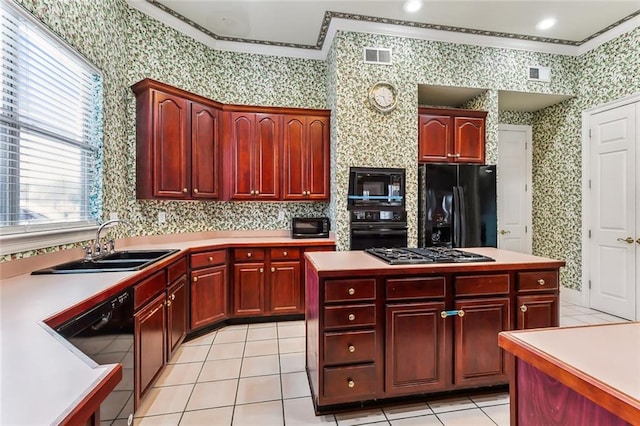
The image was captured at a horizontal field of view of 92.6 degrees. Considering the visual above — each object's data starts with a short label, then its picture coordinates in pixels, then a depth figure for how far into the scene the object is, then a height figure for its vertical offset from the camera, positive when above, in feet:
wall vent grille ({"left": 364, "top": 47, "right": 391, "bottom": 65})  11.73 +6.05
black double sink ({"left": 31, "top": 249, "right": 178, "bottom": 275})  6.10 -1.15
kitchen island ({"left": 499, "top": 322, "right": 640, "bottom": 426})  2.28 -1.34
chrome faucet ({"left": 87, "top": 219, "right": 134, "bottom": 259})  7.41 -0.92
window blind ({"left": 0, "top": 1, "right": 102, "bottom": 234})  5.84 +1.89
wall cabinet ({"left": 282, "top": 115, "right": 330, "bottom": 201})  12.44 +2.25
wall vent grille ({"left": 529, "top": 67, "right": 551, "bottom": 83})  13.15 +5.96
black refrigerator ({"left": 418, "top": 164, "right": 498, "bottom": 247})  11.76 +0.15
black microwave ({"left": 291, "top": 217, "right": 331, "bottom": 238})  12.51 -0.60
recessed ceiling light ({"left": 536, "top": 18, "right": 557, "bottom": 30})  11.60 +7.26
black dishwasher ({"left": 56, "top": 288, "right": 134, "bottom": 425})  4.27 -2.00
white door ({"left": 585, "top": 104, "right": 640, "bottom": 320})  11.53 +0.02
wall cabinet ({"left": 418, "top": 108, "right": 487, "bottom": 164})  12.41 +3.16
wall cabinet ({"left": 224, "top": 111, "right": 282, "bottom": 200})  12.09 +2.32
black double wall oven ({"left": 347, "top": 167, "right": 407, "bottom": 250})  11.58 +0.16
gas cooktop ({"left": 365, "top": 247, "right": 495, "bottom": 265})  6.81 -1.05
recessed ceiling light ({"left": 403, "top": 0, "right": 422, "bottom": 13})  10.39 +7.16
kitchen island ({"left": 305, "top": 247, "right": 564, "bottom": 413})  6.17 -2.33
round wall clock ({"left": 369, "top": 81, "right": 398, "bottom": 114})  11.76 +4.48
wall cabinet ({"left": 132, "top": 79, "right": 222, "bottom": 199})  9.96 +2.44
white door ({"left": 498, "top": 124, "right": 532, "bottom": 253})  15.51 +1.01
